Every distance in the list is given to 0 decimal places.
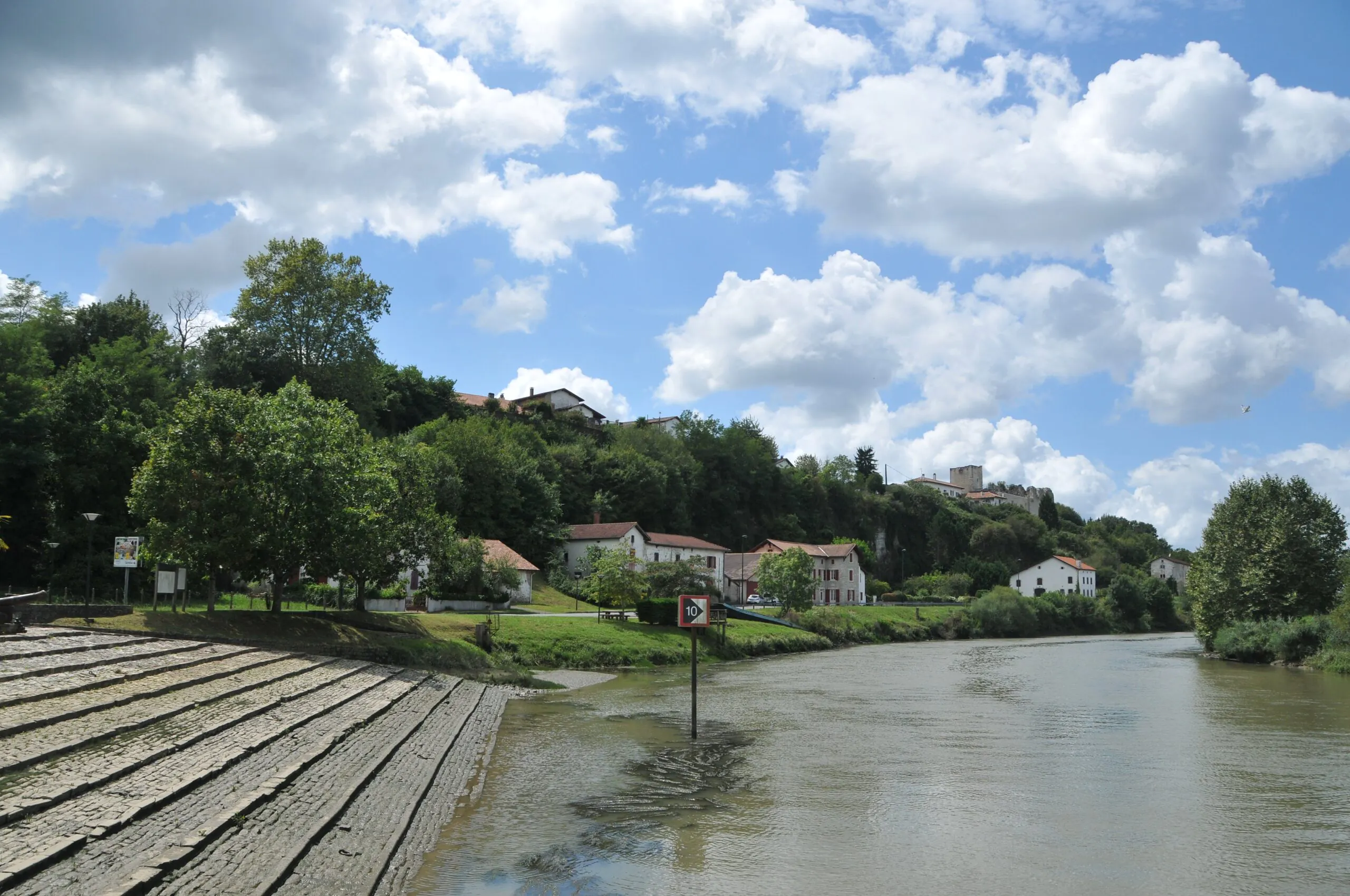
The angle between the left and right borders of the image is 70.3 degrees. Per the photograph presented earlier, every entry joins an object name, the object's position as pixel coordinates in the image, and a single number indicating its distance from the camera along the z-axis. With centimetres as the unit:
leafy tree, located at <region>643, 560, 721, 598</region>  5794
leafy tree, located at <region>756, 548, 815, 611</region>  7544
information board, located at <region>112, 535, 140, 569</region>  2947
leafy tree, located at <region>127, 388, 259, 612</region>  3089
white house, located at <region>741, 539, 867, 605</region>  10088
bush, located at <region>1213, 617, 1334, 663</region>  5109
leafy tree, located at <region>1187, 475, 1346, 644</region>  5728
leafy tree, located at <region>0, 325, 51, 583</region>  4062
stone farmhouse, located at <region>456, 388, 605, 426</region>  12757
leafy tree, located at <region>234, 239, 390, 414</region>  6438
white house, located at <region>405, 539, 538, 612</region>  6538
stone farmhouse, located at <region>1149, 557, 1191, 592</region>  16612
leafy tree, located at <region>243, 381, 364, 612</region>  3225
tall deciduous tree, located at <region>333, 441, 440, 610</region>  3456
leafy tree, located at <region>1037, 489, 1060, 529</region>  18225
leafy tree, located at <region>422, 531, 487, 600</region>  4194
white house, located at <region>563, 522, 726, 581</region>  8250
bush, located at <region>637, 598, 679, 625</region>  5503
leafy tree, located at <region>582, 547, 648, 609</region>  5641
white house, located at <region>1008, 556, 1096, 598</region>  12694
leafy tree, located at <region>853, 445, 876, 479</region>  16912
